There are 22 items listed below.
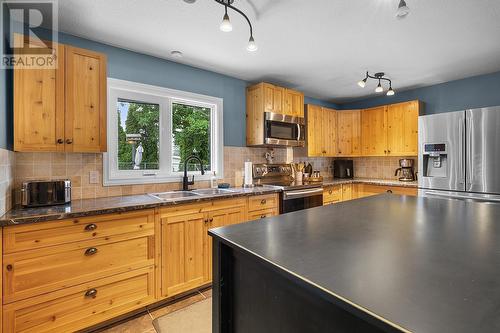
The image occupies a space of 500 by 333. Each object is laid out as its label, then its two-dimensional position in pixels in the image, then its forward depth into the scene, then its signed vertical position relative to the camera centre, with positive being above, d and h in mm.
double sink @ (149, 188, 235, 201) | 2570 -282
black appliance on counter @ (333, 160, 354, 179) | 4801 -55
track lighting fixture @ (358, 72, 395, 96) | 3327 +1246
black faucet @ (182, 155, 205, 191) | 2861 -133
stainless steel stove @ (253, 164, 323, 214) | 3115 -267
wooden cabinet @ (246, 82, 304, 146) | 3361 +882
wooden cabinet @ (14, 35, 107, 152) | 1812 +509
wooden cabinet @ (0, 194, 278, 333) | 1565 -732
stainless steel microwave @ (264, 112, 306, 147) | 3346 +532
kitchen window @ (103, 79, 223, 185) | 2533 +410
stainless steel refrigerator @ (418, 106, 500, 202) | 2814 +135
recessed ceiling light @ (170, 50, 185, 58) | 2647 +1246
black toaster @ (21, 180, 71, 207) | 1801 -183
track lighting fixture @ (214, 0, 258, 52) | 1589 +949
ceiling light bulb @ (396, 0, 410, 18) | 1468 +943
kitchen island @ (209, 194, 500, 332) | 542 -309
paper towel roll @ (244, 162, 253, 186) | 3342 -95
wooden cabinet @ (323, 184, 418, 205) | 3680 -393
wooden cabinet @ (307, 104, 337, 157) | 4180 +630
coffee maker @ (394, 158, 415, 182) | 3996 -55
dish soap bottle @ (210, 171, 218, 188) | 3172 -178
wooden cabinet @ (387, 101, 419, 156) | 3797 +598
